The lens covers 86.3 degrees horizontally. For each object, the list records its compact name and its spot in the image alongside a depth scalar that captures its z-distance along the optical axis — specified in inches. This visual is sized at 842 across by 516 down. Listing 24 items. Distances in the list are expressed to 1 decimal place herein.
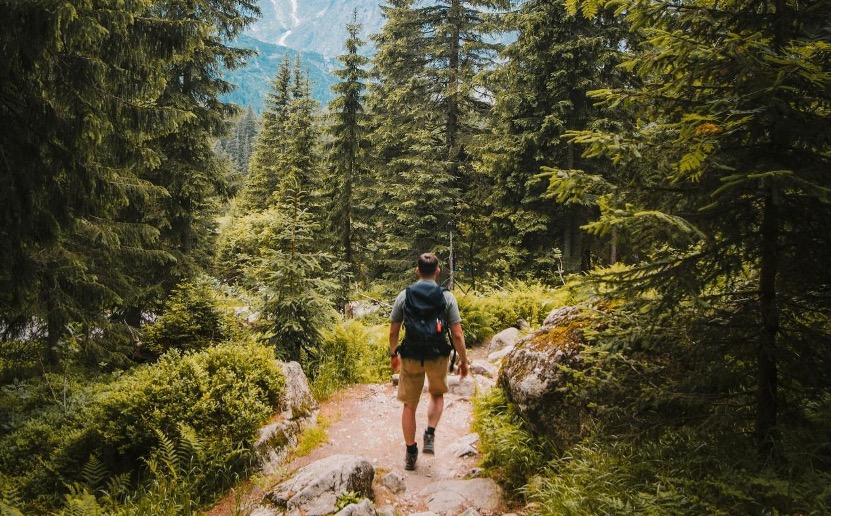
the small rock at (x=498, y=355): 417.7
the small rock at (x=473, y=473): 216.1
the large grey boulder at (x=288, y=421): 234.4
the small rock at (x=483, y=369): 374.3
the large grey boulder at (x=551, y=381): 202.2
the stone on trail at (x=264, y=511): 178.8
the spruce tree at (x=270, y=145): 1366.9
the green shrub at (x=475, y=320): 487.5
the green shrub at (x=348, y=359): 360.7
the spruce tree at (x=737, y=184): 117.0
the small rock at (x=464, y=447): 237.0
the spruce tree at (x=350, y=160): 733.3
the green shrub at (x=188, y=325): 379.9
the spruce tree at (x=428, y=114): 661.9
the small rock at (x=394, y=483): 206.4
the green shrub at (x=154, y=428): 222.5
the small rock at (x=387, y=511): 182.3
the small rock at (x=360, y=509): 167.3
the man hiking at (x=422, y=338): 208.4
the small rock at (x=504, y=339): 457.1
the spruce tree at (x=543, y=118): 534.6
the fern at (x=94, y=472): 216.5
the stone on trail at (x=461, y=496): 187.5
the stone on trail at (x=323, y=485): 177.8
